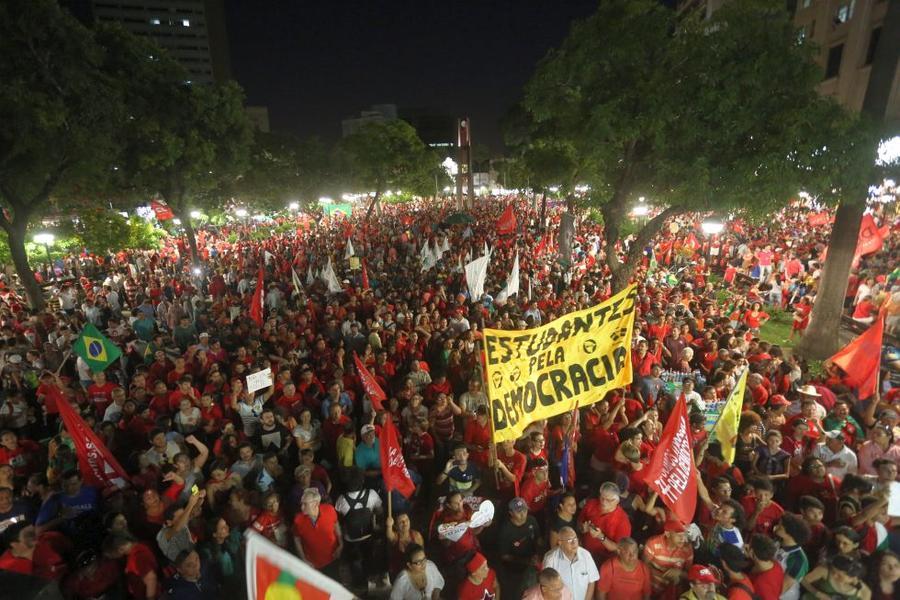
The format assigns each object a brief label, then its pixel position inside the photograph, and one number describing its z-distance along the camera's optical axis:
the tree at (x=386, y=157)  44.50
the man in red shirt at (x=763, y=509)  4.84
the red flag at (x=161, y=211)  25.98
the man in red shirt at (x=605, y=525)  4.61
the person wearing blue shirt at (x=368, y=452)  6.18
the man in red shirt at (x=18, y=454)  6.16
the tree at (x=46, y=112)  13.16
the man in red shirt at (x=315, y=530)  4.84
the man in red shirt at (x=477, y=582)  4.05
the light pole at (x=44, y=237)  21.56
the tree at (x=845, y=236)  9.70
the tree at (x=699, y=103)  9.02
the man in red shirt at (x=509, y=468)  5.56
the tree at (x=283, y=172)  34.97
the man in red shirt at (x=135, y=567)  4.23
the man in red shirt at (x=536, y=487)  5.37
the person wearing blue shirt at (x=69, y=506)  4.93
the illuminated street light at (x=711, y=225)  15.26
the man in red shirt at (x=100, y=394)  8.05
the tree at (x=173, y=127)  18.20
